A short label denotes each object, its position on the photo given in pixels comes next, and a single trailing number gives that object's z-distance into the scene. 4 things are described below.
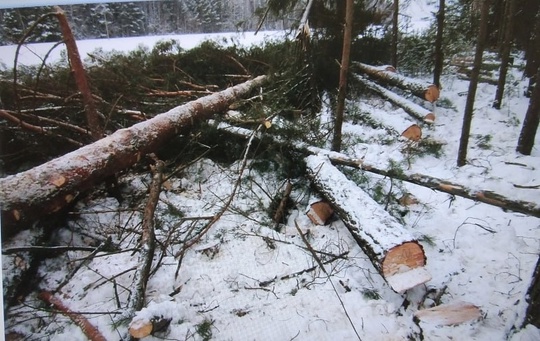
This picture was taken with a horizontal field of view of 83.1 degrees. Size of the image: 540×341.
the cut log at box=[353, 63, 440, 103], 3.33
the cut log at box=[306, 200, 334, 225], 2.45
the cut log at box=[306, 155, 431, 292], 1.76
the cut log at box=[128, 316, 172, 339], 1.56
